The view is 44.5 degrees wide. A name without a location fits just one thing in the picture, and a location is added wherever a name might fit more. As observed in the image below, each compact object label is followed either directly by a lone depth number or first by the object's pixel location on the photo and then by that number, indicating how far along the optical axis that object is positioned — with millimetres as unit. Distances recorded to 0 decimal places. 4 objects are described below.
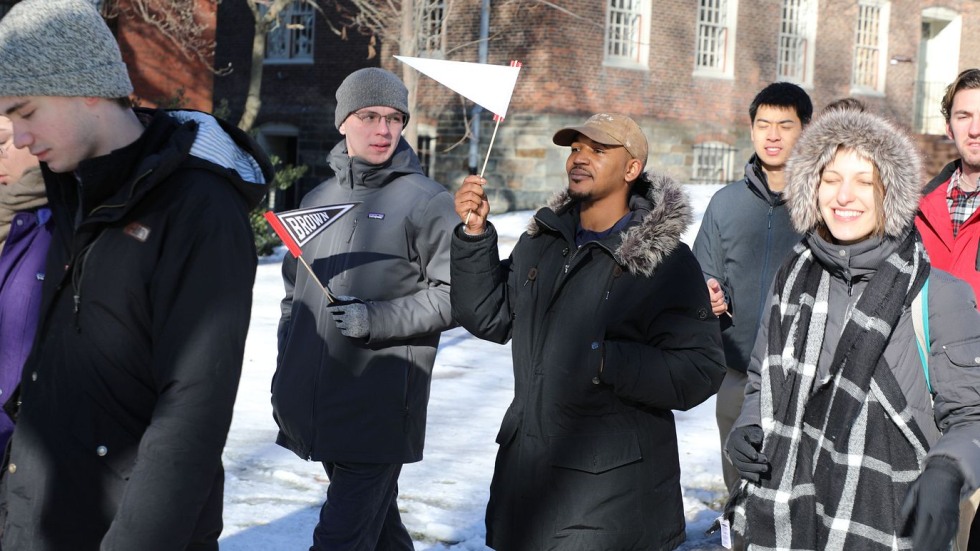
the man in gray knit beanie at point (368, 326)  4574
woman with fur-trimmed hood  3375
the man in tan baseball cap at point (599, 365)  3641
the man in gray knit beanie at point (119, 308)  2545
